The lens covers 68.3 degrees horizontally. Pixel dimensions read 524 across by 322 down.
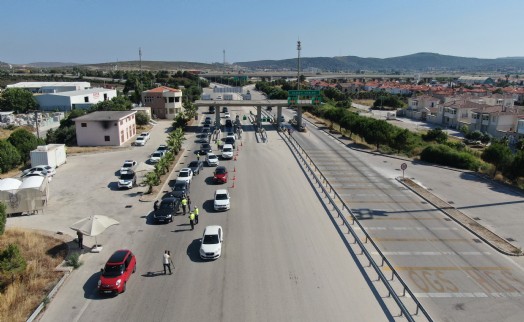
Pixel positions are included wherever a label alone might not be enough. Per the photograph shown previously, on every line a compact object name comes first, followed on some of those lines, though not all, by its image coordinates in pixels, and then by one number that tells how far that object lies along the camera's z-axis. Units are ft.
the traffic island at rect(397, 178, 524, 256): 66.95
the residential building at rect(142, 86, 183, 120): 238.07
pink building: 155.02
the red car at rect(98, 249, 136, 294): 52.80
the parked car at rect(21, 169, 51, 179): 107.24
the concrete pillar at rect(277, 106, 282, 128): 209.30
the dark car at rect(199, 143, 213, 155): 140.68
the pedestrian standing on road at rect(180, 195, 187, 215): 82.65
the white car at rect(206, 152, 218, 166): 125.49
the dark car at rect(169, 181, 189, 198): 90.27
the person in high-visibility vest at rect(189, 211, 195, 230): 75.20
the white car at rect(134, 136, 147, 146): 159.84
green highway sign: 196.17
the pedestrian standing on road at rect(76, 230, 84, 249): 66.99
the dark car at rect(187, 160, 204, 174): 115.55
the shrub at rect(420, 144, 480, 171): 123.85
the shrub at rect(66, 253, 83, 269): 60.75
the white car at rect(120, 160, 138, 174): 115.68
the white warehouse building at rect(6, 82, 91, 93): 318.82
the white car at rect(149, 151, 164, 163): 130.11
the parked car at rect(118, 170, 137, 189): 100.68
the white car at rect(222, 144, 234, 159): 135.54
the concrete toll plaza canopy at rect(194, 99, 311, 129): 191.31
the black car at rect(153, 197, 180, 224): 77.61
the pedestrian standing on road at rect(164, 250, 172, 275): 57.93
